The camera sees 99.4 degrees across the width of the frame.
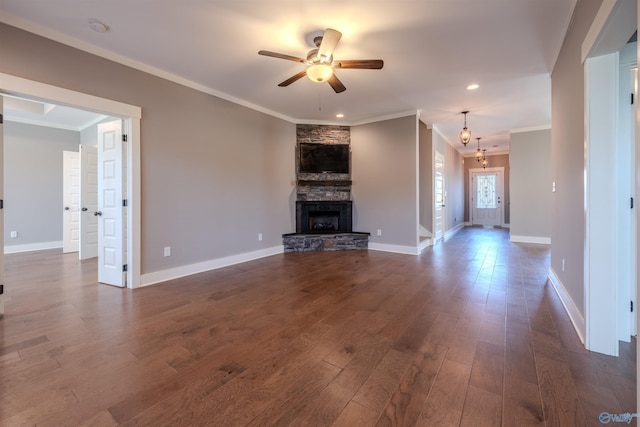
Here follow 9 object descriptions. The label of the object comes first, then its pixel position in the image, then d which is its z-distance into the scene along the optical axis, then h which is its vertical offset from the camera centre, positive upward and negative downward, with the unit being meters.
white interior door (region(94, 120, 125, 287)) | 3.42 +0.10
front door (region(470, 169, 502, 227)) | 10.06 +0.53
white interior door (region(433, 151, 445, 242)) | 6.69 +0.34
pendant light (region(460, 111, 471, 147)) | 5.22 +1.47
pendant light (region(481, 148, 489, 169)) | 9.67 +1.84
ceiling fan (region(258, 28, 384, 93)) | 2.54 +1.48
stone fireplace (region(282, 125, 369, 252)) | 5.81 +0.17
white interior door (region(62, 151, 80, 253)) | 5.77 +0.30
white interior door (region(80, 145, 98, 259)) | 5.10 +0.21
